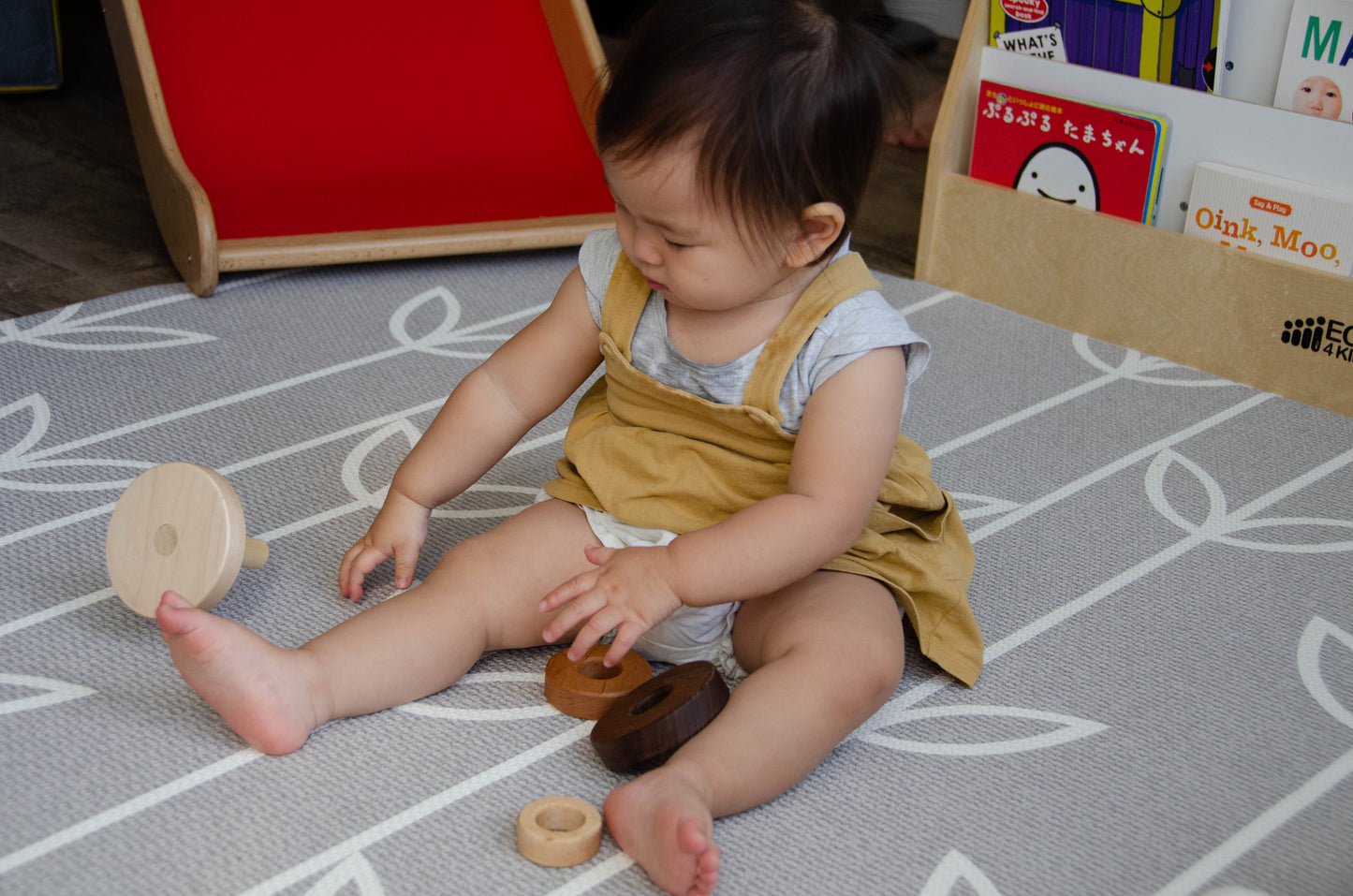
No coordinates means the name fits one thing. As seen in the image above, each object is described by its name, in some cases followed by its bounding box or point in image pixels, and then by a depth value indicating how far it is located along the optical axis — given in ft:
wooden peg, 2.29
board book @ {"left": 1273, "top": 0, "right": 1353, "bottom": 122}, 3.44
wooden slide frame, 3.98
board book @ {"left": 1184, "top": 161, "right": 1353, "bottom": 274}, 3.50
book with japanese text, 3.89
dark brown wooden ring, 2.07
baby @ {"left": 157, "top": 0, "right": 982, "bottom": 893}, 2.07
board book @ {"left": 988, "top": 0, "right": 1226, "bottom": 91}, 3.74
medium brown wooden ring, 2.29
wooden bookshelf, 3.63
